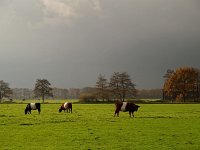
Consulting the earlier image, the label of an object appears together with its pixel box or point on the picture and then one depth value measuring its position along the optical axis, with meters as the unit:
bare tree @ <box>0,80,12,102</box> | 171.02
